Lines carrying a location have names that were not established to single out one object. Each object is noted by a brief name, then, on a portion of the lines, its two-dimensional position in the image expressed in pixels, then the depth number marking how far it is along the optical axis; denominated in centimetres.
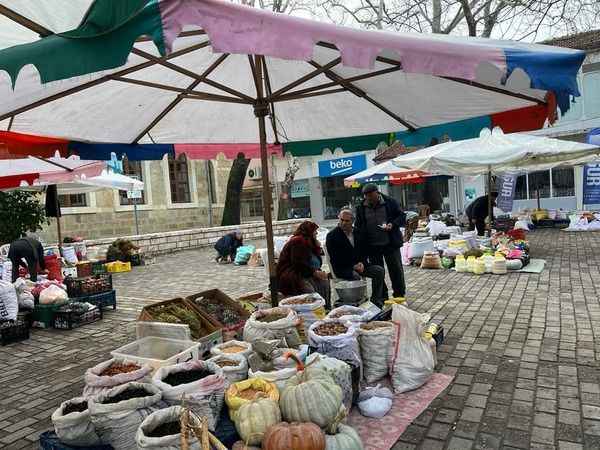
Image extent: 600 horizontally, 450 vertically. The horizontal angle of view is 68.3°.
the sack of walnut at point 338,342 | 354
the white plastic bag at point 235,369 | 308
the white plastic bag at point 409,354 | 378
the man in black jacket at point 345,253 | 595
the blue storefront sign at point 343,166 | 2650
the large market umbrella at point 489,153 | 902
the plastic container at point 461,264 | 927
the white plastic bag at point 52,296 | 693
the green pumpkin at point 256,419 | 252
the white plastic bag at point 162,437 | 224
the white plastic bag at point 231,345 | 338
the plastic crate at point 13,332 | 614
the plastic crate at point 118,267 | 1309
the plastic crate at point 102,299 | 745
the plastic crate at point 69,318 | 670
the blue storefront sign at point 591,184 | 1588
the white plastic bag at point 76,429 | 259
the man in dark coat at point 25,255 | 834
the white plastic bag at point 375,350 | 383
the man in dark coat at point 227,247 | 1347
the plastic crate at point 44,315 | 685
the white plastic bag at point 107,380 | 285
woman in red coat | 545
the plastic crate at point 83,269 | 1084
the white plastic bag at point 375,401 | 334
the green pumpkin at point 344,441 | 245
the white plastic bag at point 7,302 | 632
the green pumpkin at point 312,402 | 258
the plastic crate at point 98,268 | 1157
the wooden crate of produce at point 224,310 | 468
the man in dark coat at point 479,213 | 1212
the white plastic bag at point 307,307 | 427
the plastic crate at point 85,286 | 753
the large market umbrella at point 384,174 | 1415
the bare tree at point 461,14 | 1780
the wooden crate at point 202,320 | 427
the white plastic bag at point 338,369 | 314
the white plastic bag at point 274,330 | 371
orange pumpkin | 232
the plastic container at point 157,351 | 354
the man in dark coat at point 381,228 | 630
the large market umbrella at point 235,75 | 203
